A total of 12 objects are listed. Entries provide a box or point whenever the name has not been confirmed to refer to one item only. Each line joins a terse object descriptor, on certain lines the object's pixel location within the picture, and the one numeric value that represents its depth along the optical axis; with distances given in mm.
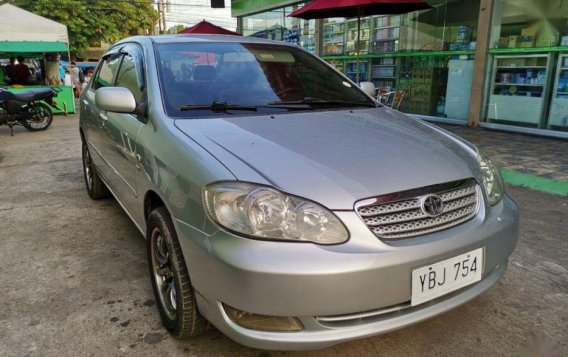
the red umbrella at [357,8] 6305
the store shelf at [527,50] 7153
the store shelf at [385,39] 10341
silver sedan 1652
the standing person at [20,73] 11344
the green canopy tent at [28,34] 10562
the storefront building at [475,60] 7410
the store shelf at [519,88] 7535
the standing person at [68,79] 13053
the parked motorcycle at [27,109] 8938
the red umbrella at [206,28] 9711
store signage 13333
